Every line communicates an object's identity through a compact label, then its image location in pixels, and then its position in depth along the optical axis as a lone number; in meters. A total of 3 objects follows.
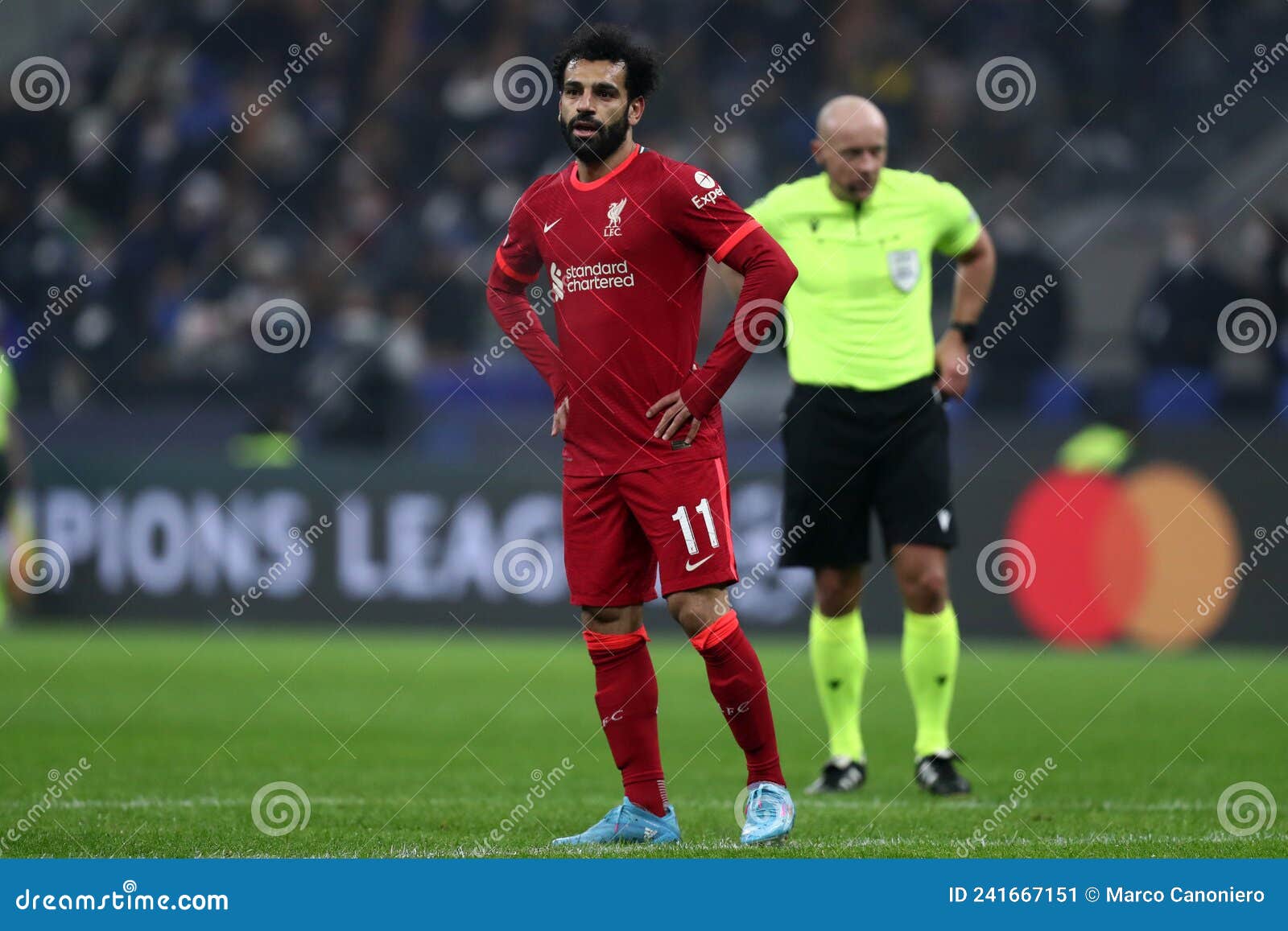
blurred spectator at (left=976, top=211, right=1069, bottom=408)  26.73
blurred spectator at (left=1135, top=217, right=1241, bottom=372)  26.09
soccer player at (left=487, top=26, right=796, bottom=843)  10.58
